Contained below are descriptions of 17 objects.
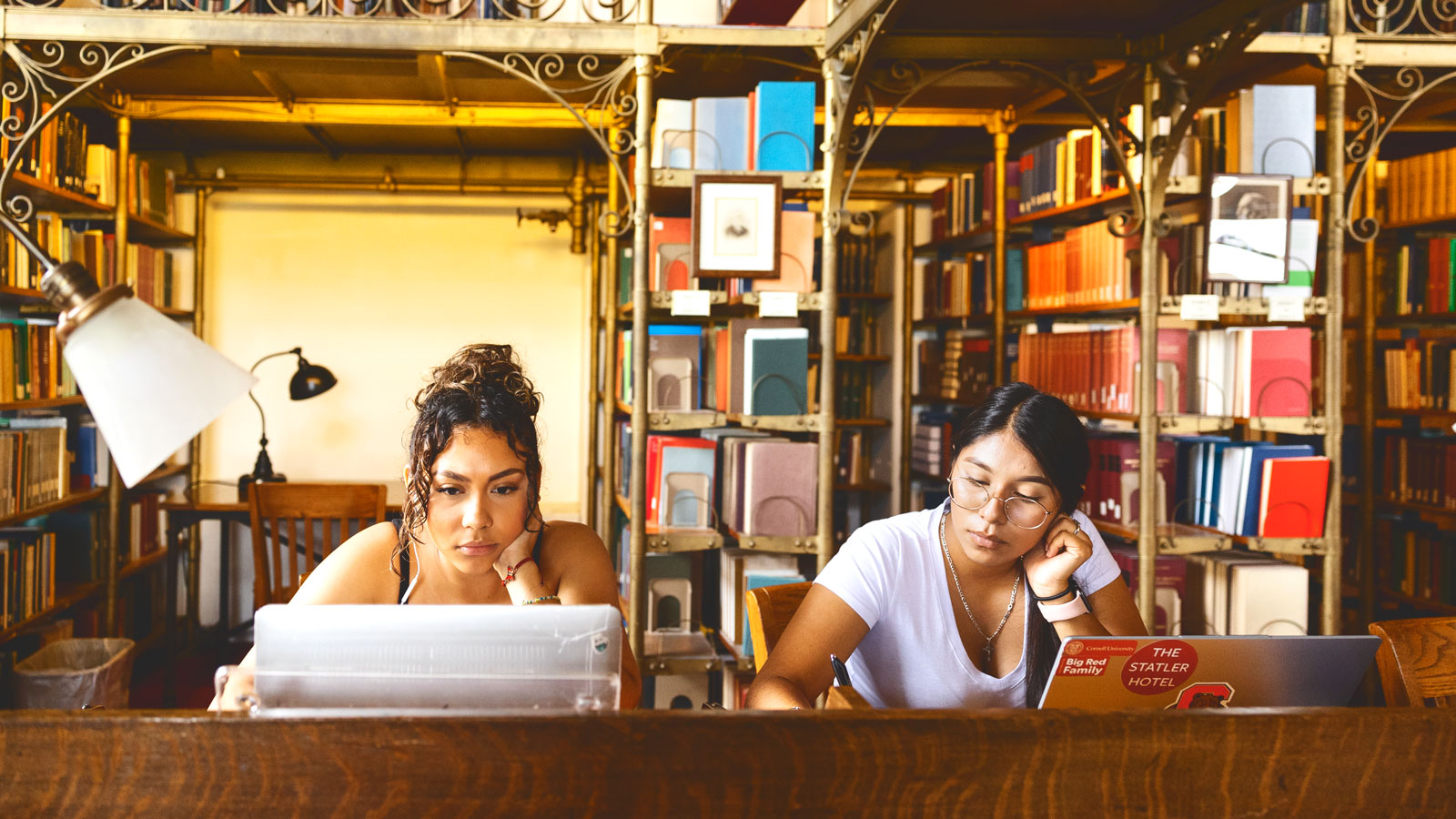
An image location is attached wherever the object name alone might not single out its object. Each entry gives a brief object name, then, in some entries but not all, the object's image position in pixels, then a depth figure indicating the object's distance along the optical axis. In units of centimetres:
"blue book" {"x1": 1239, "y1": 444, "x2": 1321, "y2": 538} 280
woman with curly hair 148
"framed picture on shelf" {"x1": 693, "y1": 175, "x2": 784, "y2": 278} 287
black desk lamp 442
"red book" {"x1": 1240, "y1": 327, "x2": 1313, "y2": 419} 284
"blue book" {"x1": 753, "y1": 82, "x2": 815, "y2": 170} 291
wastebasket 324
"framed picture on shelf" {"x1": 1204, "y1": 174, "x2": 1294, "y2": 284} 278
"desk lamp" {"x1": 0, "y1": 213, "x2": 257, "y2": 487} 73
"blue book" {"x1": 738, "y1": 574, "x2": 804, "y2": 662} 289
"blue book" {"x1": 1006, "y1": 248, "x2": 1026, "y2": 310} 422
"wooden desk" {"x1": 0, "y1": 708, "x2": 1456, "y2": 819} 87
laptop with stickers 107
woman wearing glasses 153
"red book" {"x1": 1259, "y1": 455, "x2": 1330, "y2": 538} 278
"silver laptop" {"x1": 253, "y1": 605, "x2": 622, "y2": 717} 90
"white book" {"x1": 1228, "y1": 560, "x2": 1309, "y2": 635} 283
